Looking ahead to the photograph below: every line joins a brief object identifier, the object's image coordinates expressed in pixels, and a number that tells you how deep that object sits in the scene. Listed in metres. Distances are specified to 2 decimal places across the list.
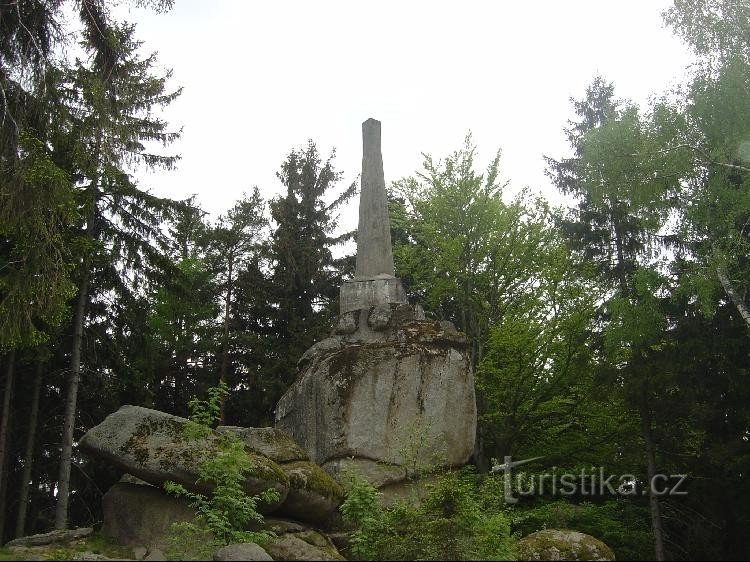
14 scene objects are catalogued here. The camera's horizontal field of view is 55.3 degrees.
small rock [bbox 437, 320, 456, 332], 11.18
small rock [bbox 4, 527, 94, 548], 8.43
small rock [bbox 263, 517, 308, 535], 8.27
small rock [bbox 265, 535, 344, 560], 6.70
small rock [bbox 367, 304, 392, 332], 11.17
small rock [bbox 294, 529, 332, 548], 8.24
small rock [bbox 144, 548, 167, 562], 6.98
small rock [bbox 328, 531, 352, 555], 8.49
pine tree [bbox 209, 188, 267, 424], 24.83
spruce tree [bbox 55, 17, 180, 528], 12.27
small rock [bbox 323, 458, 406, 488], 9.83
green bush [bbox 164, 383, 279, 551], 7.31
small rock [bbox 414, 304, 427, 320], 11.41
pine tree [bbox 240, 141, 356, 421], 21.84
